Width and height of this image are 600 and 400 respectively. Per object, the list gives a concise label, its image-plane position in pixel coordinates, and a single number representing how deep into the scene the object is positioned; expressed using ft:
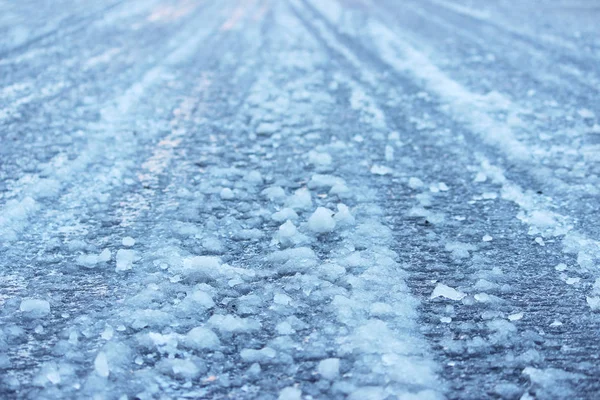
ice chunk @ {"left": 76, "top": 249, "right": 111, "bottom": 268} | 10.03
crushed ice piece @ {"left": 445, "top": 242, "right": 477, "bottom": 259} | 10.11
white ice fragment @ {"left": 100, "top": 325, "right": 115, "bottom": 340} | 9.50
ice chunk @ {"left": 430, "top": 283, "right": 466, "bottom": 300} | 9.78
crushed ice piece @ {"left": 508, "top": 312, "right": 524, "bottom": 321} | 9.63
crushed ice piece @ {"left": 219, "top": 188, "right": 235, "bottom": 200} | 10.73
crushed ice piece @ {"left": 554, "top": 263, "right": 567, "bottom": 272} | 9.98
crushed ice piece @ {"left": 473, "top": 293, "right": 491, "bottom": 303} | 9.75
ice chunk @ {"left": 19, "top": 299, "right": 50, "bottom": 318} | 9.66
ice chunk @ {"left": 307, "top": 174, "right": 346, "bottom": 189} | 10.88
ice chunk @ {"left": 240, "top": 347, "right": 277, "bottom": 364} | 9.40
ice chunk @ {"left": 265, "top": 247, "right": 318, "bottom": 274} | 10.00
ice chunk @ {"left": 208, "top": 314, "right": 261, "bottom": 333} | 9.57
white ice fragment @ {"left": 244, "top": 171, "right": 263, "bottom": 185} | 10.94
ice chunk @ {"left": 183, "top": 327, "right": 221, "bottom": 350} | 9.47
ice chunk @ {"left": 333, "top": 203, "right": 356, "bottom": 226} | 10.43
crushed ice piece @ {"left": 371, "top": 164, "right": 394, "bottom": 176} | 11.07
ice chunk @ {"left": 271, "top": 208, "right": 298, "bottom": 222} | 10.48
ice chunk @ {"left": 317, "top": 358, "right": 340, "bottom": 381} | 9.31
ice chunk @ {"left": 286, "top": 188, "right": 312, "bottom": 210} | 10.62
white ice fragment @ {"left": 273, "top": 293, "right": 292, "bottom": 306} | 9.75
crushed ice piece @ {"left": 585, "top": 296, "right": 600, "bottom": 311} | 9.68
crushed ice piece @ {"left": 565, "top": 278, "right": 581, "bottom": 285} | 9.87
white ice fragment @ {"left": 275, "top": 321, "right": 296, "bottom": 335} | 9.55
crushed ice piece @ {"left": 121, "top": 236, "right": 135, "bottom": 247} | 10.21
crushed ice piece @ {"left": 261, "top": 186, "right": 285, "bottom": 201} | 10.72
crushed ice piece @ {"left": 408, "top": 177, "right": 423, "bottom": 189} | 10.87
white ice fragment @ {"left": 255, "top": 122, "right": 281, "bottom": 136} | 11.78
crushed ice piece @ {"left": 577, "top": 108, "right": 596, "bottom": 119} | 12.05
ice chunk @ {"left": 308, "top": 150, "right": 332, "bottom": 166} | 11.21
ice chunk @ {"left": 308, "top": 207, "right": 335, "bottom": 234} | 10.34
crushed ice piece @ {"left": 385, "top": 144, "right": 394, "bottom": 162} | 11.28
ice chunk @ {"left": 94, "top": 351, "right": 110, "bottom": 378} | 9.29
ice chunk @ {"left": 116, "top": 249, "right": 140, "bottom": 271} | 10.00
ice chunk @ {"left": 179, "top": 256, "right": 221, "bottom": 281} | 9.93
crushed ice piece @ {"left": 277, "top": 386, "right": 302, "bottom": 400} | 9.21
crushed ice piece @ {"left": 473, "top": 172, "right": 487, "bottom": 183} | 10.95
